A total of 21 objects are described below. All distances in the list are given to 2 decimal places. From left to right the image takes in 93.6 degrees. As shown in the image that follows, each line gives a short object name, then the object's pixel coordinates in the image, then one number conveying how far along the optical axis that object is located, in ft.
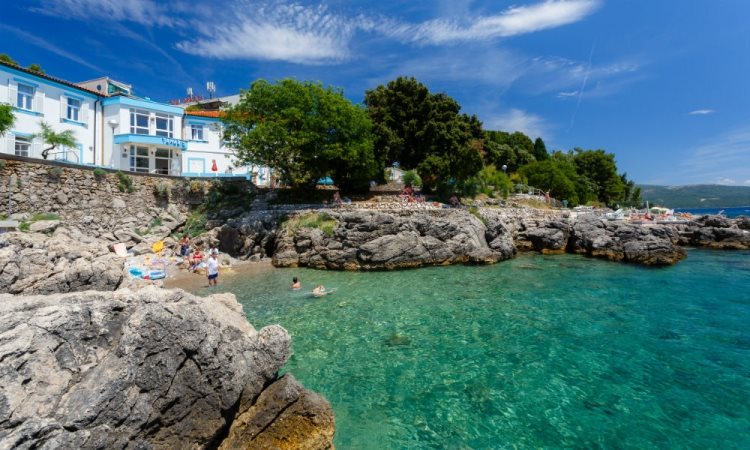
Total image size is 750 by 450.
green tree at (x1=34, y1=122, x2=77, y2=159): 79.00
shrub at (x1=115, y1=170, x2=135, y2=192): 85.22
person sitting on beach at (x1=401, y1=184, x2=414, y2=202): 103.01
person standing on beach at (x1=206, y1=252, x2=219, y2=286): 59.00
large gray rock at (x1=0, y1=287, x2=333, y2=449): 13.43
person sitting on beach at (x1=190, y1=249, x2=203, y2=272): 69.65
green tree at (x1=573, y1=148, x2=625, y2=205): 229.86
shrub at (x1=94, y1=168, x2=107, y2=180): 80.79
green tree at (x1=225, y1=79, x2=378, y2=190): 85.56
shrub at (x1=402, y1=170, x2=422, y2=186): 123.64
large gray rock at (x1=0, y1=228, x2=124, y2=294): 27.55
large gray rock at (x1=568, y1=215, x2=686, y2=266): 81.97
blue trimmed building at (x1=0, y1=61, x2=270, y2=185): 82.89
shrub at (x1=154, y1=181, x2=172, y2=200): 91.40
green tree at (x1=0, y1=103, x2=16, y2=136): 66.23
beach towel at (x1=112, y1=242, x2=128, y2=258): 70.49
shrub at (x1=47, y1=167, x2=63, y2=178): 73.46
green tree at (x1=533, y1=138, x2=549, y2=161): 241.55
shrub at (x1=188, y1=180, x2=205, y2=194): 96.07
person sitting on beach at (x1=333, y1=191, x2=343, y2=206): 93.33
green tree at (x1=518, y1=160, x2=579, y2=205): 176.96
